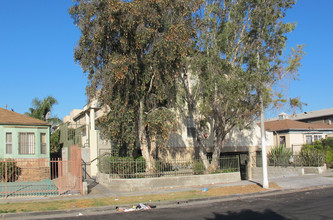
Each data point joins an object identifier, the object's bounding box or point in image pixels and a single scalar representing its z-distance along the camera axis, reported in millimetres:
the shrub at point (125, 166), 16203
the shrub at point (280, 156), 22806
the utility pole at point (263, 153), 15877
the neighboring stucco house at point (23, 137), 19344
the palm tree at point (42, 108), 36875
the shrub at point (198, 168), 17859
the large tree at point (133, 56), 14859
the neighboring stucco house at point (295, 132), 28923
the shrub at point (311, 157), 22891
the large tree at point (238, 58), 16781
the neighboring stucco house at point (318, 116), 40844
